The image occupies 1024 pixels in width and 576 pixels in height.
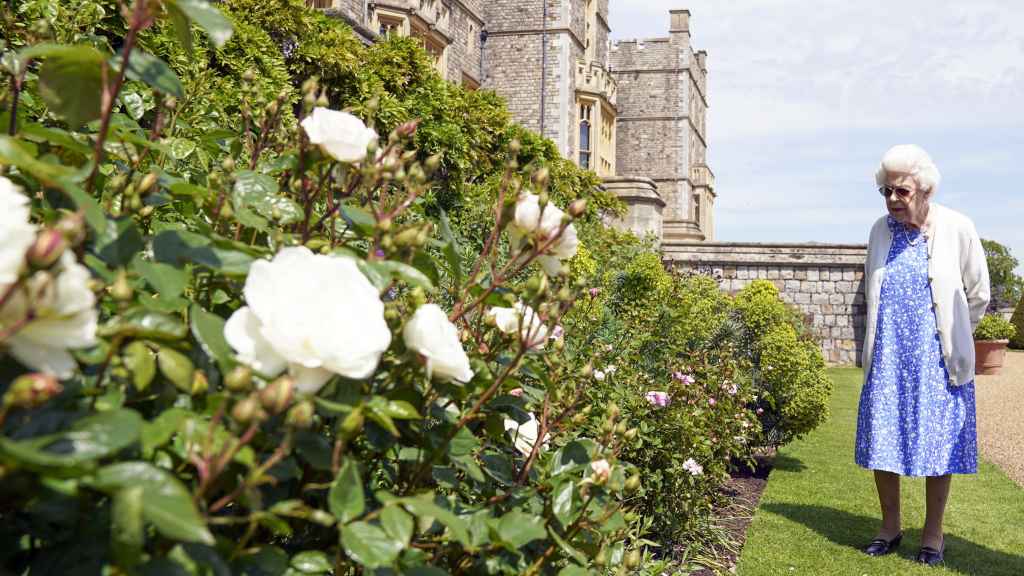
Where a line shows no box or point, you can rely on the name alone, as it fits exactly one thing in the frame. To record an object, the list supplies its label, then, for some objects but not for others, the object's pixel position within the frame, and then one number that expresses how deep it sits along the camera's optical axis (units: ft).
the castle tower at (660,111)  99.14
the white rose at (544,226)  4.09
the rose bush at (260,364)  2.27
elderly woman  13.30
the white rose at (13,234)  2.13
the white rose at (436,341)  3.26
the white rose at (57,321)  2.20
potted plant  52.24
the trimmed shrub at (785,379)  22.13
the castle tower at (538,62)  66.64
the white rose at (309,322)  2.67
